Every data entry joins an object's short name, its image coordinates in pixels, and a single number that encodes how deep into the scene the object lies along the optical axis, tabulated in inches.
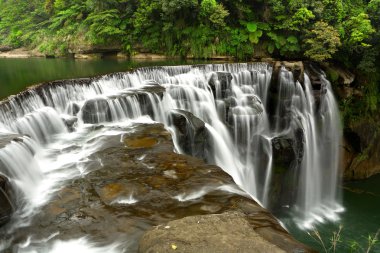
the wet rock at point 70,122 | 384.5
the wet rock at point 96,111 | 402.0
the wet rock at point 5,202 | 202.5
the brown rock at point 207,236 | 137.4
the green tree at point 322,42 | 614.2
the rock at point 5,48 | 1265.5
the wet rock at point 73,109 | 414.6
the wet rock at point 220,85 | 530.0
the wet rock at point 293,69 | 555.8
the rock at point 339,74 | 607.4
